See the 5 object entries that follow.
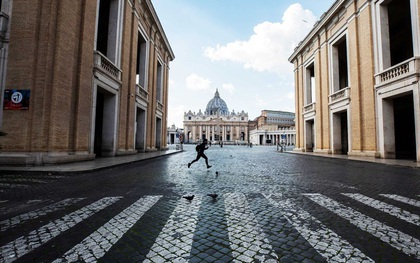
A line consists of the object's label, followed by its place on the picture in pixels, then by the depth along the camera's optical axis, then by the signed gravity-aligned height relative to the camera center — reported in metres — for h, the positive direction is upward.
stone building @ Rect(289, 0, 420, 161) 14.69 +4.82
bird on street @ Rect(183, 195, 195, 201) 4.59 -1.09
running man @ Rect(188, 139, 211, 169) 10.55 -0.27
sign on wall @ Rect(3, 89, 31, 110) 9.65 +1.76
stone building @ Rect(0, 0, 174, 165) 9.70 +3.01
